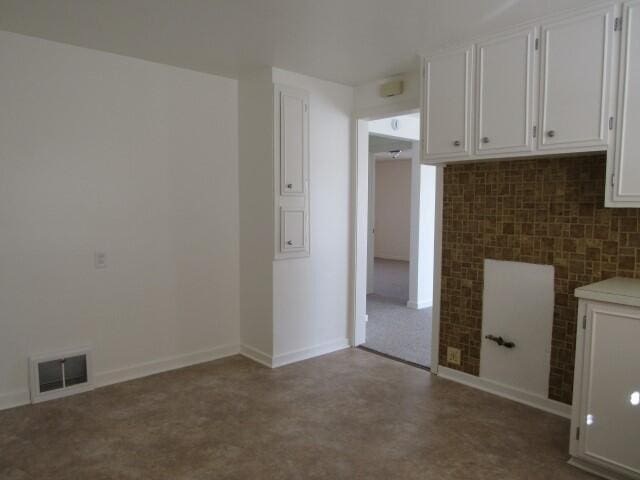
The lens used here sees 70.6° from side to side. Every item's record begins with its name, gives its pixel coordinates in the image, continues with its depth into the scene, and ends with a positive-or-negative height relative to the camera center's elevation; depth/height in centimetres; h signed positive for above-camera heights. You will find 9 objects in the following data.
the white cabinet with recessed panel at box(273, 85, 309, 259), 360 +27
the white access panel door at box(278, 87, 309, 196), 361 +52
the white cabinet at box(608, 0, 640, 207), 227 +46
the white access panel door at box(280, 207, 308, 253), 367 -21
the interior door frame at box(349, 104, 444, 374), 412 -14
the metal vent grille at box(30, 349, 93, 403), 303 -119
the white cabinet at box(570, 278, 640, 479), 212 -86
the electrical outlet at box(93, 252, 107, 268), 326 -41
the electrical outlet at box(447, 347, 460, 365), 347 -116
